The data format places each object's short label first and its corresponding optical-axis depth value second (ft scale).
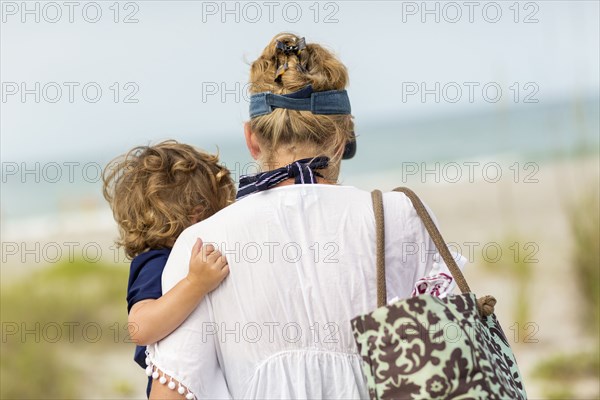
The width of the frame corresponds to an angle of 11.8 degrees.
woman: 13.78
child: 14.66
